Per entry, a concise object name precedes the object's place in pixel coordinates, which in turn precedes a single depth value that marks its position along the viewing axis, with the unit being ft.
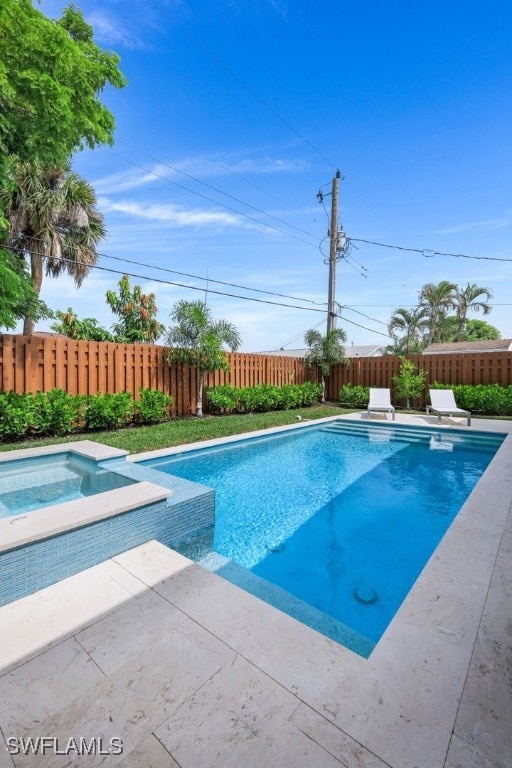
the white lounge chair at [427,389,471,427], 30.30
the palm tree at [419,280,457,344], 72.74
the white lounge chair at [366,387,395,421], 33.30
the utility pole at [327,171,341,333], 43.50
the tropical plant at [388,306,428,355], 76.48
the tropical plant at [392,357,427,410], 37.68
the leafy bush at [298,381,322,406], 39.45
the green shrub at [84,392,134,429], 22.94
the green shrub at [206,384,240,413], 31.32
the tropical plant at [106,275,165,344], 55.88
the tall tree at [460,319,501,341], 110.73
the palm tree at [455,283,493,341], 74.64
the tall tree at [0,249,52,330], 15.53
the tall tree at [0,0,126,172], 11.84
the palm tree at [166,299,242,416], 28.63
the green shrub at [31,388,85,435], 20.57
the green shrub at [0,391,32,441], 19.13
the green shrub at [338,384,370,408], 40.52
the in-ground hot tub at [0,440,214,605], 7.20
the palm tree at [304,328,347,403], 41.83
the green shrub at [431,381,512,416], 32.86
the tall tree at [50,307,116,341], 46.11
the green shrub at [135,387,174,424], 25.89
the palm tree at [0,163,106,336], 29.50
